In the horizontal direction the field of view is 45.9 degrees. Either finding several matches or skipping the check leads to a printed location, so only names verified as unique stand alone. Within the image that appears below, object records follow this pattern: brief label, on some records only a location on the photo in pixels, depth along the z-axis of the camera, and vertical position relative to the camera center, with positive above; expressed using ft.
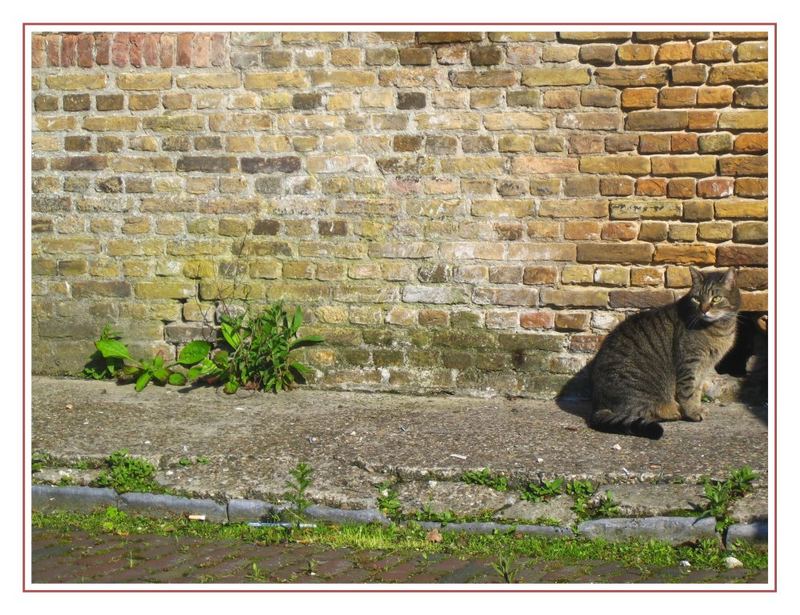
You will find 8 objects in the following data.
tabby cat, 17.85 -0.96
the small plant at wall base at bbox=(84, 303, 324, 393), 20.06 -1.13
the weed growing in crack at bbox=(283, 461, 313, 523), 14.07 -2.84
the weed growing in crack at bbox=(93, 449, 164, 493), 14.97 -2.73
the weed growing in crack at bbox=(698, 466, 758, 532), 13.23 -2.70
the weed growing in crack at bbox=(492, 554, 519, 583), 11.85 -3.37
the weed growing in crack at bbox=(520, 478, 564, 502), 14.33 -2.82
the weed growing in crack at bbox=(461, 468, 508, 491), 14.74 -2.72
